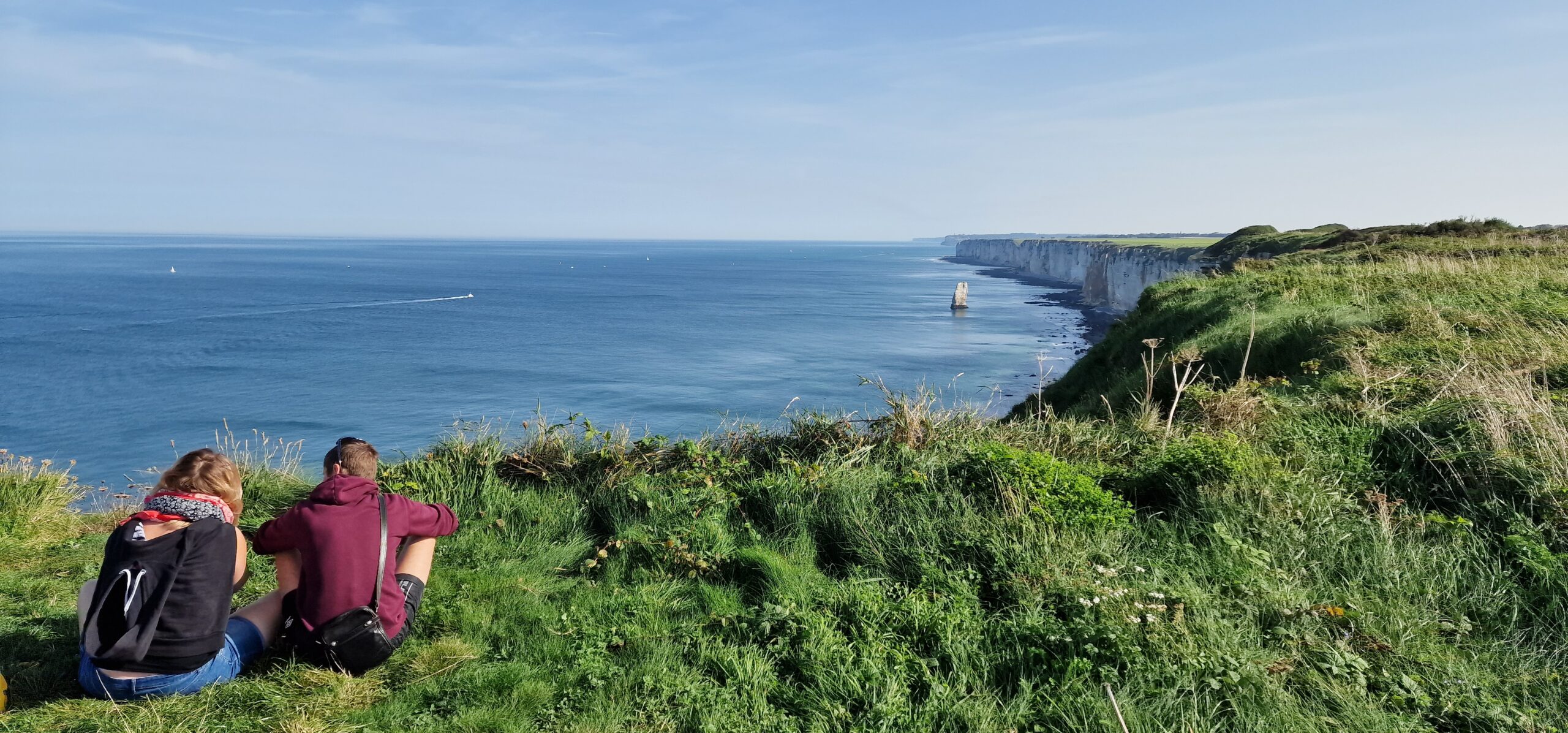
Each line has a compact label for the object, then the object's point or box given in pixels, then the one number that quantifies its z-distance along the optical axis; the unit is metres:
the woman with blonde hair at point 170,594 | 3.88
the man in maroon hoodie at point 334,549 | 4.34
